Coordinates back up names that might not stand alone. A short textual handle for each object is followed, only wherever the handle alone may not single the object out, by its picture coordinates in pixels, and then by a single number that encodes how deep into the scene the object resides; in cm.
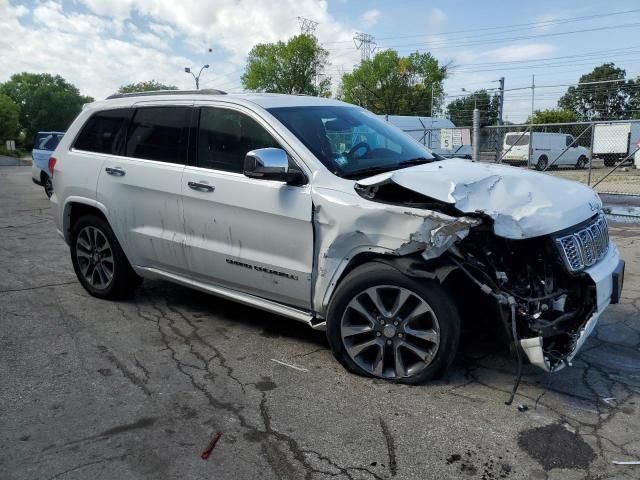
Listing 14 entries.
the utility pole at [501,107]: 3924
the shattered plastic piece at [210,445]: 281
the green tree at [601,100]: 5206
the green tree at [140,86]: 9651
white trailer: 1859
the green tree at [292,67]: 6281
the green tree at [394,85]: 6253
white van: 2205
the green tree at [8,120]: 6130
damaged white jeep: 324
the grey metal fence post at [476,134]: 1129
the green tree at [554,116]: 5616
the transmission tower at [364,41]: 6950
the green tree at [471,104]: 6631
